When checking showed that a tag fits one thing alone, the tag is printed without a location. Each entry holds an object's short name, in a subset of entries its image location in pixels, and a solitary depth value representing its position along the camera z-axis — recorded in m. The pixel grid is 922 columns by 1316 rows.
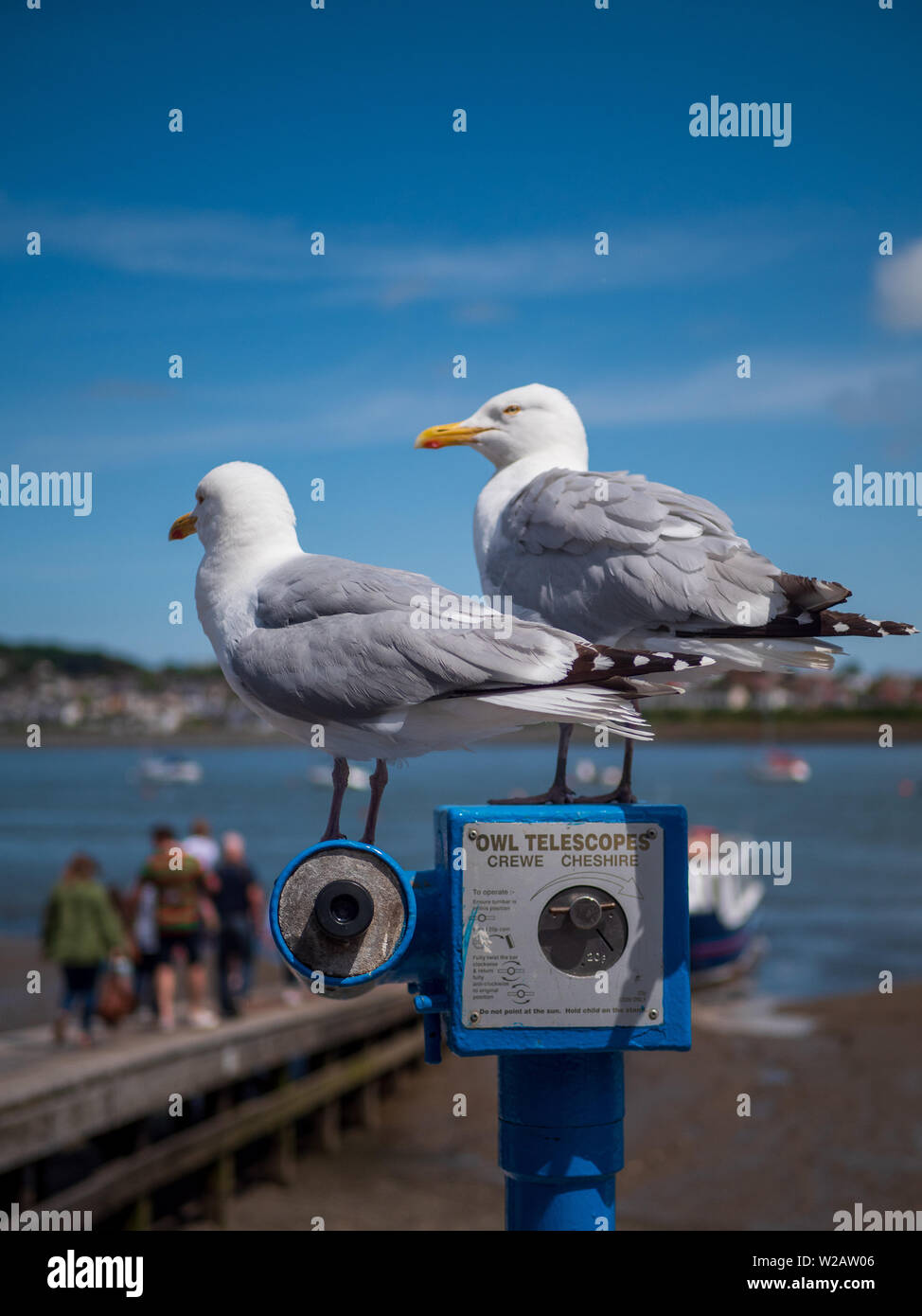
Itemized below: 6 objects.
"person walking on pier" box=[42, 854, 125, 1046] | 12.07
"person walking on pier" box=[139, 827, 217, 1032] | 11.98
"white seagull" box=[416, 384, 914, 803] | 3.67
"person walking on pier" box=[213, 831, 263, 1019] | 13.28
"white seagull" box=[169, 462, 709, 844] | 3.12
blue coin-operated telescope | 2.97
